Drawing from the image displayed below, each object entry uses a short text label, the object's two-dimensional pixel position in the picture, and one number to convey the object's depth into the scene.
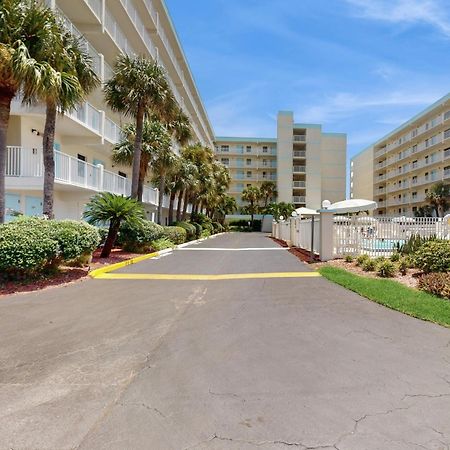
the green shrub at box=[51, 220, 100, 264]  9.70
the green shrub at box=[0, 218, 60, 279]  8.51
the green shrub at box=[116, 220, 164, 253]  17.18
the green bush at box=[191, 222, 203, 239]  33.33
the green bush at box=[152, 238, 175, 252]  19.11
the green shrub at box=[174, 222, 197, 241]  28.76
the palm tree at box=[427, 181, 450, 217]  49.75
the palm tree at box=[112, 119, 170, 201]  21.29
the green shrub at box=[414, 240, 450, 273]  9.27
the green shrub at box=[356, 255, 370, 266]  11.75
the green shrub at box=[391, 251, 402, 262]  11.93
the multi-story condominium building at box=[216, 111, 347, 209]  74.81
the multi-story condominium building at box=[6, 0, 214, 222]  15.56
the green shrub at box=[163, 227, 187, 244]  22.73
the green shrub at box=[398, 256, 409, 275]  10.29
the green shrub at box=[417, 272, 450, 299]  7.76
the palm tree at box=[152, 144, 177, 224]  22.19
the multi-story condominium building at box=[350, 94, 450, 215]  53.62
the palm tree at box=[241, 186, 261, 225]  73.25
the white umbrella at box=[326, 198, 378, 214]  15.72
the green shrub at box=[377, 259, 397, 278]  10.13
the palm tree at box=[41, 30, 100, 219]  10.85
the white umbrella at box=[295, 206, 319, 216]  29.21
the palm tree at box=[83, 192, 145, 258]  14.41
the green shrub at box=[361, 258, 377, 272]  11.09
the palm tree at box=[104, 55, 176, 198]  18.66
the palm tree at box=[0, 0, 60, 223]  9.44
